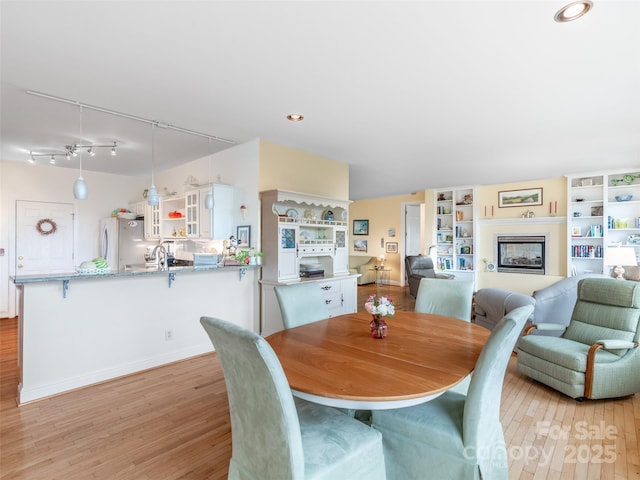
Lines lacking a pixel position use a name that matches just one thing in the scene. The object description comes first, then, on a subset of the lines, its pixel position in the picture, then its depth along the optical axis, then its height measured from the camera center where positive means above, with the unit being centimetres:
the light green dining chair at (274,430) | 114 -77
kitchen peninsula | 272 -78
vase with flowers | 196 -44
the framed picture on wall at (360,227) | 986 +42
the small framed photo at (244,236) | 418 +6
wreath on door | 549 +27
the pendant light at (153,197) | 344 +48
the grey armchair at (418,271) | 687 -67
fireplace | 672 -29
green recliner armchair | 257 -94
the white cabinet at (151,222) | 564 +34
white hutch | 394 -10
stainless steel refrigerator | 596 +3
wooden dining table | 128 -60
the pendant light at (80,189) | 291 +48
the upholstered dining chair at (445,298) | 266 -50
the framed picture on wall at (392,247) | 916 -19
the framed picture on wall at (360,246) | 989 -17
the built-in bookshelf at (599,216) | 584 +44
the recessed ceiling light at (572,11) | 171 +125
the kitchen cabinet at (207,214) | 423 +37
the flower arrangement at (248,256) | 396 -19
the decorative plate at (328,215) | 482 +38
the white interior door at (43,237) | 534 +8
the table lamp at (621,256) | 489 -25
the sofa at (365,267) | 940 -80
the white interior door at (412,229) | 903 +32
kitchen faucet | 358 -21
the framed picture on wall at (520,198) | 680 +92
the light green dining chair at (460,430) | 138 -88
